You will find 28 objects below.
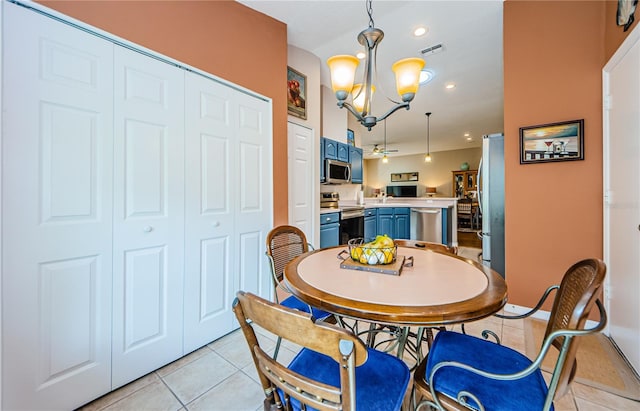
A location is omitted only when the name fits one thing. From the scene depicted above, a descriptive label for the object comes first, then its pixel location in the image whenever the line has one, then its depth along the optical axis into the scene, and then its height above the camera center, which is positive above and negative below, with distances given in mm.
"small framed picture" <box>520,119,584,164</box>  2097 +546
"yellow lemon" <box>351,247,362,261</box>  1309 -248
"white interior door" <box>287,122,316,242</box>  2846 +325
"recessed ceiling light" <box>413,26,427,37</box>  2594 +1809
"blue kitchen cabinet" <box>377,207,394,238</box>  5458 -352
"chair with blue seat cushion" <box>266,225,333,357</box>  1596 -324
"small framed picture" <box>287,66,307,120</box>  2838 +1287
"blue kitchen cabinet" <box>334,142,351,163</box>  4141 +892
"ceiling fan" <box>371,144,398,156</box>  7018 +1971
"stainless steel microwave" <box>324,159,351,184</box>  3775 +532
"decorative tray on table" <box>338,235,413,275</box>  1229 -270
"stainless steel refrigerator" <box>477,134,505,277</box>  2691 +85
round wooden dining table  813 -328
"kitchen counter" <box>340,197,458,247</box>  5247 +32
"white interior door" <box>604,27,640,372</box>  1601 +83
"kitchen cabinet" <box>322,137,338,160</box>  3775 +878
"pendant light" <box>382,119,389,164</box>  6180 +1978
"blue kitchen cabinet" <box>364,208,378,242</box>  4982 -342
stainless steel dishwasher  5148 -382
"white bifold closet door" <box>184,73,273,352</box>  1834 +28
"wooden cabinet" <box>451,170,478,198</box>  8836 +820
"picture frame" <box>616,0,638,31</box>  1590 +1254
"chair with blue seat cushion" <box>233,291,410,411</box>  585 -488
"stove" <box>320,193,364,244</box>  3945 -185
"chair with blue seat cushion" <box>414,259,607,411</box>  718 -602
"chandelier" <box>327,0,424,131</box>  1582 +858
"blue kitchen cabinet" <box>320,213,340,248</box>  3461 -337
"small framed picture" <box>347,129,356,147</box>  5180 +1407
